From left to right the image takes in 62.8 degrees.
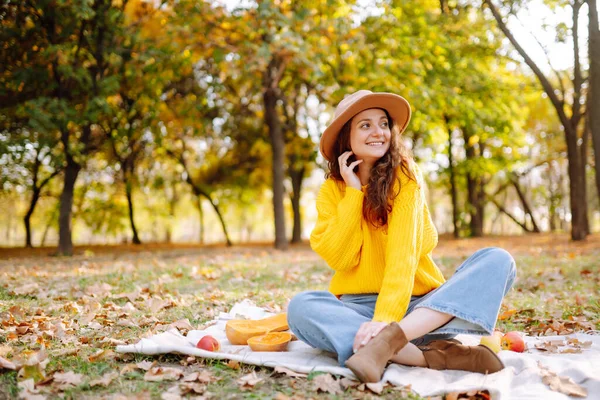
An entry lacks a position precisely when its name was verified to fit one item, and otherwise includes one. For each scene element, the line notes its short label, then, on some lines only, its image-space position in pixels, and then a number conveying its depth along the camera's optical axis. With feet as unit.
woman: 9.06
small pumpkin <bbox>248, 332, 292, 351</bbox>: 10.62
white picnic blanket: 8.48
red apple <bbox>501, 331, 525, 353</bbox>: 10.89
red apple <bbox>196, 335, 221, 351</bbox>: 10.50
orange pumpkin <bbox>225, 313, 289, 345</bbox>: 11.34
